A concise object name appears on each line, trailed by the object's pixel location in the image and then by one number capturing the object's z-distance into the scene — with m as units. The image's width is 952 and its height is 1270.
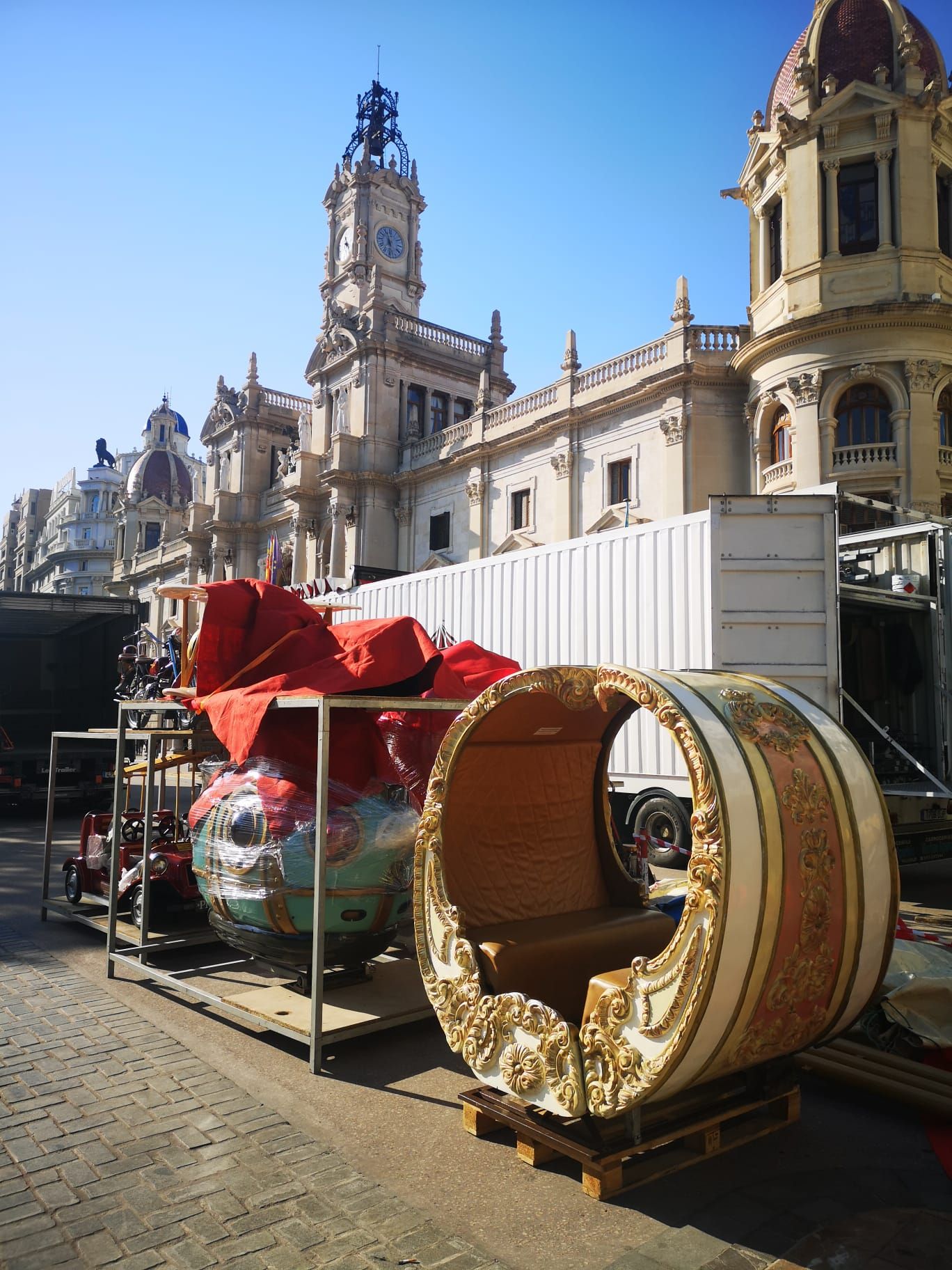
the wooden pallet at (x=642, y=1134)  3.83
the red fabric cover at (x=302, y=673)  6.04
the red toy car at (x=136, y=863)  8.30
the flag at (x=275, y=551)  42.06
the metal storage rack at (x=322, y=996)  5.38
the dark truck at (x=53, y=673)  18.02
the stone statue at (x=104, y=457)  108.25
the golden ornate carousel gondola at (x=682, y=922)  3.59
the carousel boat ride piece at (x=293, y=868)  5.79
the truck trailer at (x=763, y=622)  10.80
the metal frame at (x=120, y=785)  7.08
